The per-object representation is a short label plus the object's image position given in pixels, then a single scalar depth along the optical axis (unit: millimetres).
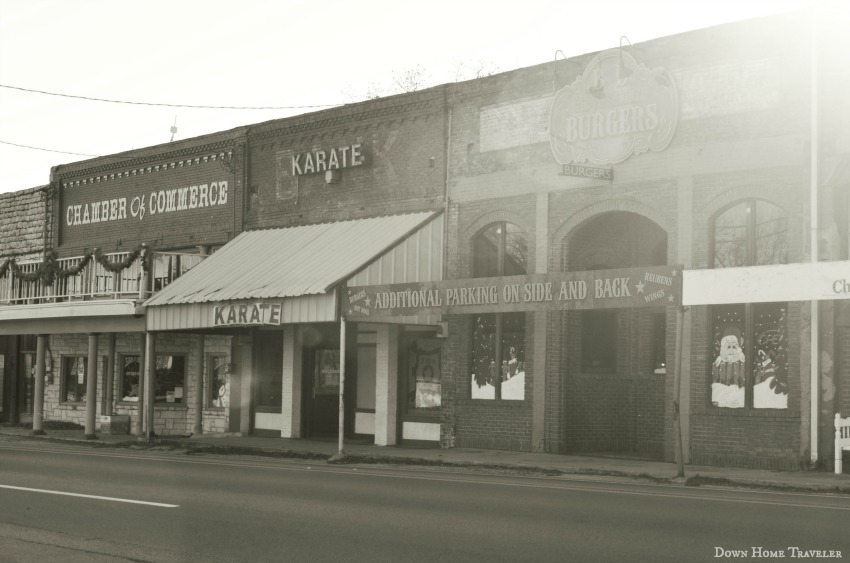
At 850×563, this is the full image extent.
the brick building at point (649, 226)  17438
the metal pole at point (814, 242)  16875
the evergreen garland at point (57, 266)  27797
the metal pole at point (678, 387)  15883
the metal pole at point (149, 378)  24688
